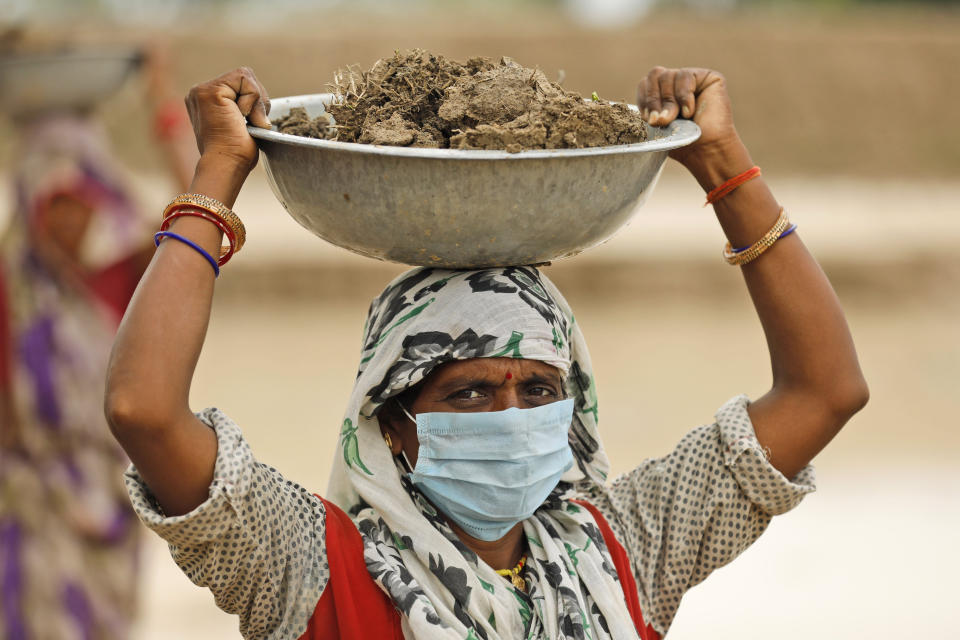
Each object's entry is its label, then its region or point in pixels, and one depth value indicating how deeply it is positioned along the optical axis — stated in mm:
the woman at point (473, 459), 3250
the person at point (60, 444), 4864
